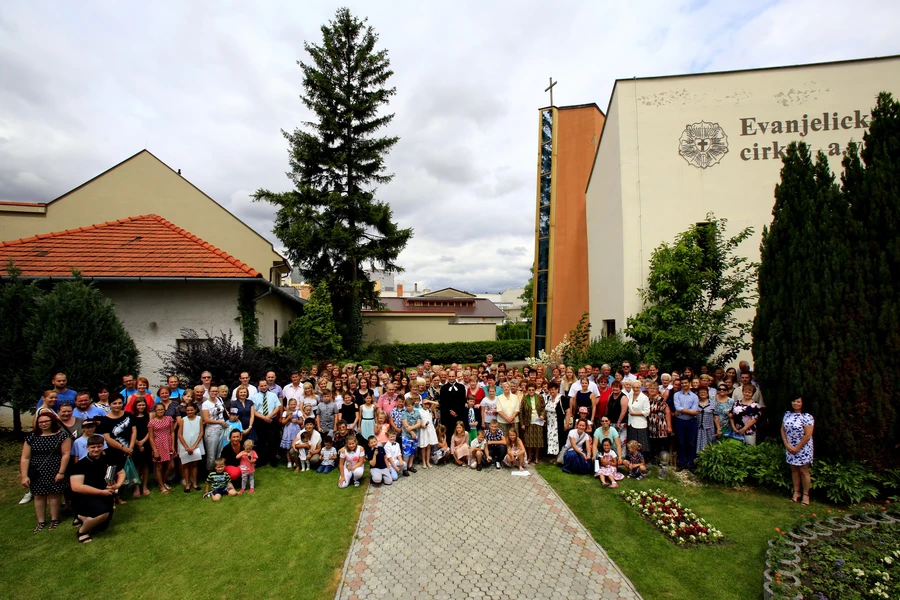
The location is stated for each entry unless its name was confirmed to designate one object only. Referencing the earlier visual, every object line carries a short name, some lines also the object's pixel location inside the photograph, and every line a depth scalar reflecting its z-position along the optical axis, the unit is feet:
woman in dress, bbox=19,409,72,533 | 20.00
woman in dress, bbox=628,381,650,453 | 27.58
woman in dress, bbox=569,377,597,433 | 28.68
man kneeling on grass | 19.54
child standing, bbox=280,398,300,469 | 28.84
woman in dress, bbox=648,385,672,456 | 27.37
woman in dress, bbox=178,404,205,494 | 25.02
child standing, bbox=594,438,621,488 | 26.05
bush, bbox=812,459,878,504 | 22.08
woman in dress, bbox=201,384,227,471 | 26.25
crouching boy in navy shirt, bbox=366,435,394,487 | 26.25
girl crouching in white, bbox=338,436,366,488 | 26.22
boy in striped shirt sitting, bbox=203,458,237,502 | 24.48
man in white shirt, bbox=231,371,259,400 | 27.53
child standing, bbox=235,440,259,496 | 25.26
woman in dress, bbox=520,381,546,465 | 29.66
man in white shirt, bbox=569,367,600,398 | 29.38
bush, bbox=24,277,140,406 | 28.73
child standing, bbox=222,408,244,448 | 26.08
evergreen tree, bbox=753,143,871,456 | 23.03
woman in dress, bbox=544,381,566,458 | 29.43
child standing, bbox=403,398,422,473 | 28.55
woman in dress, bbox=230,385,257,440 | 27.48
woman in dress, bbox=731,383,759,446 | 25.62
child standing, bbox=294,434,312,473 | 28.48
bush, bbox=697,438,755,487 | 24.77
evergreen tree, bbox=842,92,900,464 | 22.40
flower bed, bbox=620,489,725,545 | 19.48
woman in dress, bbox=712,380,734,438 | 26.68
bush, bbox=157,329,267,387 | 31.94
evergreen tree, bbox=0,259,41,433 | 29.76
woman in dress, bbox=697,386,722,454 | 26.89
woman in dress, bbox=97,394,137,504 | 22.24
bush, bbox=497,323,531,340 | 126.93
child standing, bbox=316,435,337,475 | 28.32
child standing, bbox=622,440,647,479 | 26.71
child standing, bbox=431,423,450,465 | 29.86
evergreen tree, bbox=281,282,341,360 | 57.88
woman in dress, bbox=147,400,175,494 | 24.43
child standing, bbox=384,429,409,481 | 27.04
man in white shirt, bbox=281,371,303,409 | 30.68
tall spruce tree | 73.77
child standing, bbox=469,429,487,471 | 28.84
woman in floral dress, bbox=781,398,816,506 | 22.75
